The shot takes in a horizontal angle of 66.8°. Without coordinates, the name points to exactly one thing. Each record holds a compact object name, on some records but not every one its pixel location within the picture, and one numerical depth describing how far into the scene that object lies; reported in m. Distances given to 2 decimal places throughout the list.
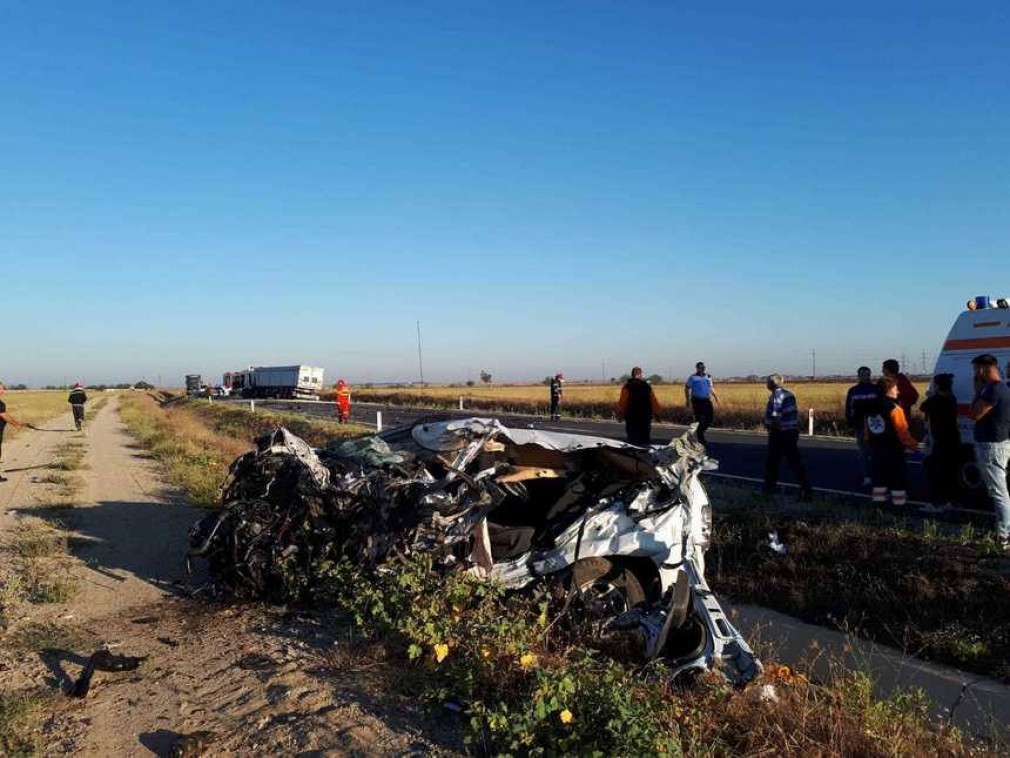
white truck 70.69
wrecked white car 5.48
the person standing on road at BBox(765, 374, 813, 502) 10.16
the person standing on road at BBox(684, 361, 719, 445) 15.70
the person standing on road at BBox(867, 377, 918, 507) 9.39
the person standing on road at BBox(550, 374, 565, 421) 29.92
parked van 9.54
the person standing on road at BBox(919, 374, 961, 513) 9.38
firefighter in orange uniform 28.23
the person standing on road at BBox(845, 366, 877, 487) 9.90
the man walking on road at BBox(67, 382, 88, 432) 32.56
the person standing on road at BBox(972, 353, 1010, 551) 7.48
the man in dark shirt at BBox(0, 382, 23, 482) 15.14
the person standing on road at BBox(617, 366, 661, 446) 14.06
